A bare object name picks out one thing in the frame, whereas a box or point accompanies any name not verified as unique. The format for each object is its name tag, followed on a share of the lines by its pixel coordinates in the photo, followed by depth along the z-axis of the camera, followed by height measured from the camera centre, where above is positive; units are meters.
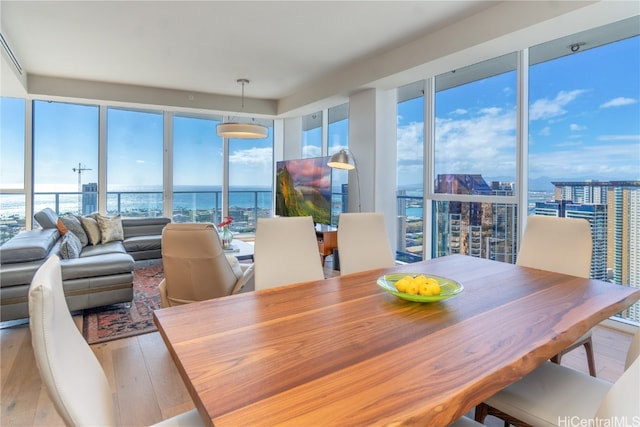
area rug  2.96 -1.02
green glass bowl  1.56 -0.38
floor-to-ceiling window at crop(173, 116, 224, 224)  6.72 +0.73
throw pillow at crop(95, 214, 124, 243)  5.09 -0.30
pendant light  4.72 +1.04
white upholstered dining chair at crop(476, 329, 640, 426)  1.22 -0.69
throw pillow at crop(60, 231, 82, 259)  3.39 -0.39
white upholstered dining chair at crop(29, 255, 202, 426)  0.75 -0.35
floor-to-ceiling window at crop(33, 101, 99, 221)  5.64 +0.82
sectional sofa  2.96 -0.55
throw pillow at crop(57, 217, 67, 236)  4.09 -0.25
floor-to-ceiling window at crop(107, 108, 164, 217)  6.19 +0.80
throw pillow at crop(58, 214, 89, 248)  4.56 -0.25
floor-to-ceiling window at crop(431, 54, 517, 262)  3.81 +0.56
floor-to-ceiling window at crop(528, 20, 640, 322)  3.00 +0.63
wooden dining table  0.88 -0.45
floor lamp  4.16 +0.55
